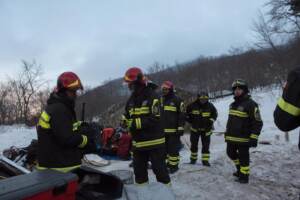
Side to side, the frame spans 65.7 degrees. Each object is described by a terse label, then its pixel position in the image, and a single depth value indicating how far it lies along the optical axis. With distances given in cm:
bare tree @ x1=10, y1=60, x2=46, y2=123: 2561
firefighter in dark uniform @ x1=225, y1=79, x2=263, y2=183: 453
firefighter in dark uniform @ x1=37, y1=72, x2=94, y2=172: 251
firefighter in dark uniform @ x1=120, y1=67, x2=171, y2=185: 341
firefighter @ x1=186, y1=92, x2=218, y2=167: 574
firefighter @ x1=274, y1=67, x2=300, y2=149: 171
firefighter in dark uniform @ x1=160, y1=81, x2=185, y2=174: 528
